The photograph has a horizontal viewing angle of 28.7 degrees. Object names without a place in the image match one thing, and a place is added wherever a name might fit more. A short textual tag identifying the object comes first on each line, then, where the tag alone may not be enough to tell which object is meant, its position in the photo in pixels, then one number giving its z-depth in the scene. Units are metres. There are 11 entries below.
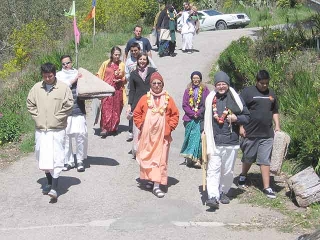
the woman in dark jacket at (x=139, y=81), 10.01
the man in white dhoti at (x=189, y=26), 19.59
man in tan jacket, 8.20
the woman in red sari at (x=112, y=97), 11.34
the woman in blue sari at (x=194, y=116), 9.58
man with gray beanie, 7.93
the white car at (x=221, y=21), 30.81
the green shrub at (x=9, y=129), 11.62
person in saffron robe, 8.52
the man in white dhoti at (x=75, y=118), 9.45
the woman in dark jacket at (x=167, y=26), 18.59
